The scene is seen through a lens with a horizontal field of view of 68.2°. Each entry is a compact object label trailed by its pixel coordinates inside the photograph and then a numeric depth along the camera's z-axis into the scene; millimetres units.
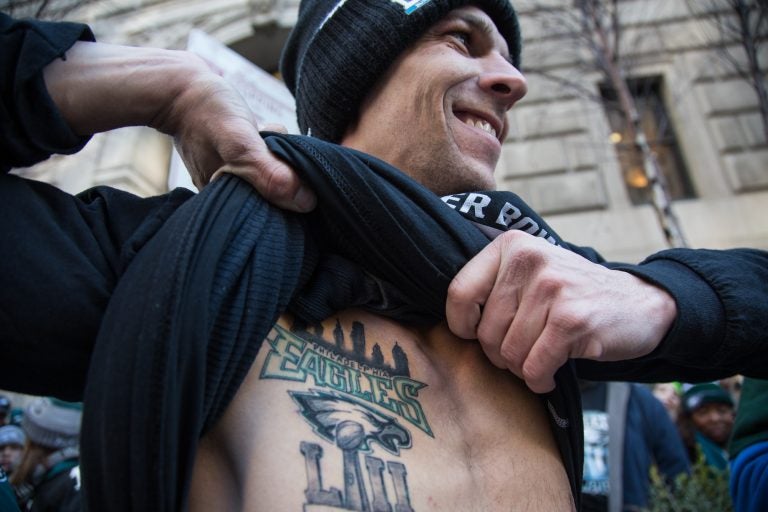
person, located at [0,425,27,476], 3561
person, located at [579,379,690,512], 2670
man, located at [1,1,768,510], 755
